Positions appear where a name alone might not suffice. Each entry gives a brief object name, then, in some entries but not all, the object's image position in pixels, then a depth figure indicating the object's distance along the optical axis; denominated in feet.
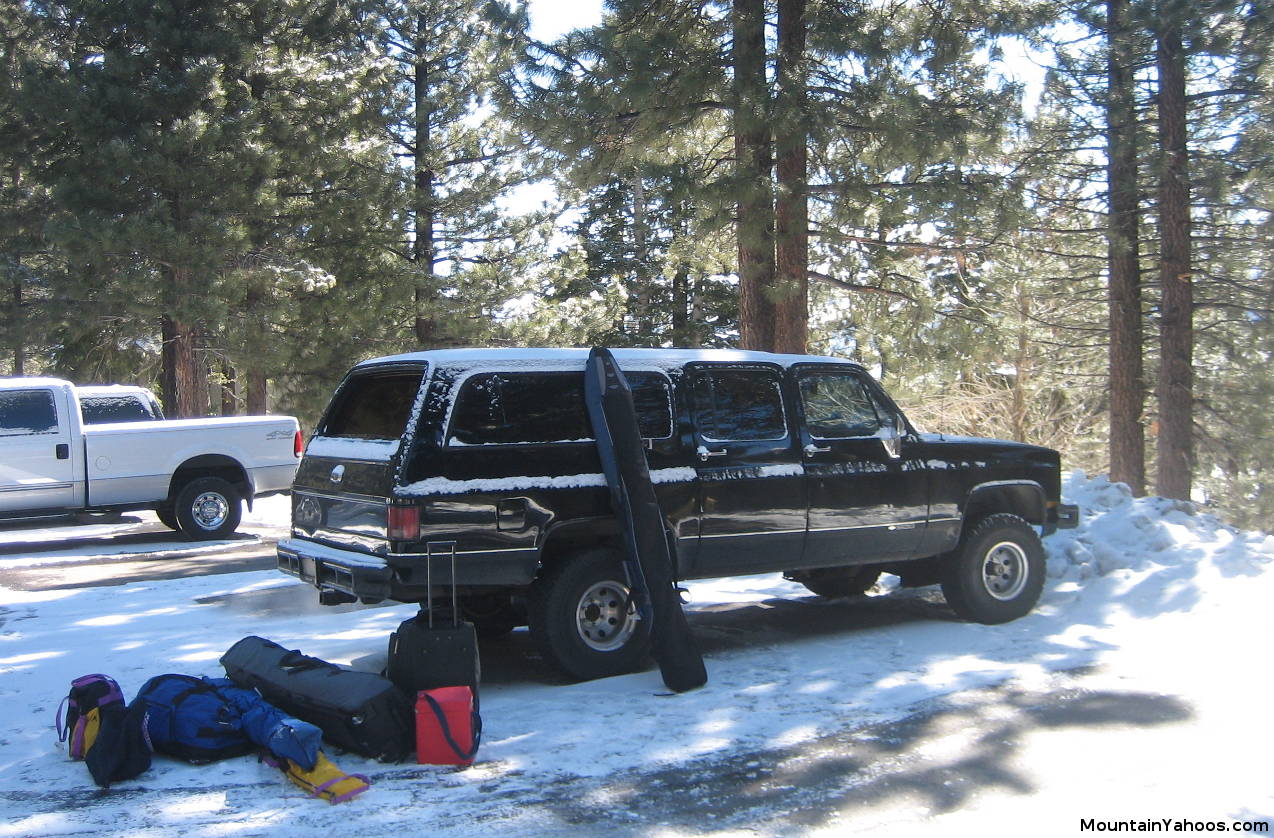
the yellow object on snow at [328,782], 15.64
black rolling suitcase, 18.49
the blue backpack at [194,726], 17.08
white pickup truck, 41.37
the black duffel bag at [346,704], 17.10
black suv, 20.56
